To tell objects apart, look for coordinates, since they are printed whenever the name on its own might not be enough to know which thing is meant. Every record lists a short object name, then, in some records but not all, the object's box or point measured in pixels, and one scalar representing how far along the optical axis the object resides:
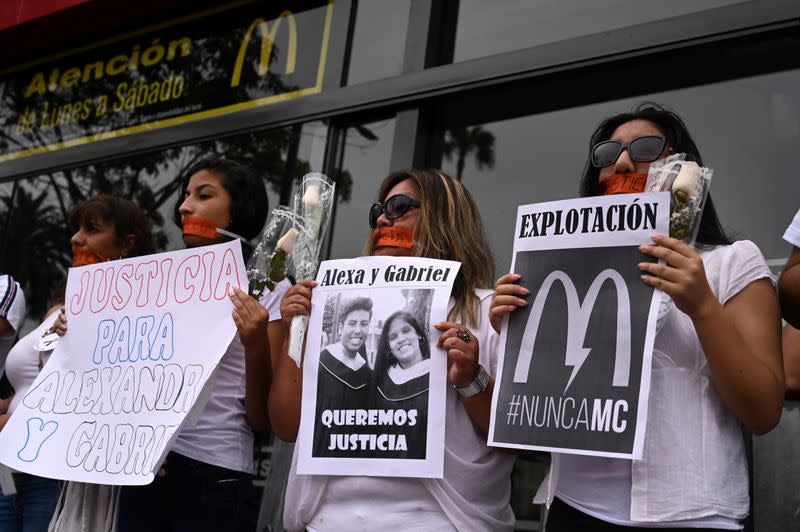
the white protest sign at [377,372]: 2.08
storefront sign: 4.40
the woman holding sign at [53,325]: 3.19
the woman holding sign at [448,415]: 2.07
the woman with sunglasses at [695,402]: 1.75
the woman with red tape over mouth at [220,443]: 2.53
